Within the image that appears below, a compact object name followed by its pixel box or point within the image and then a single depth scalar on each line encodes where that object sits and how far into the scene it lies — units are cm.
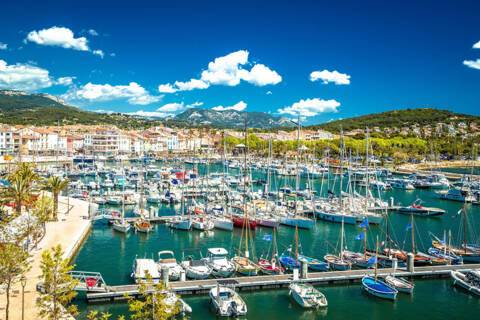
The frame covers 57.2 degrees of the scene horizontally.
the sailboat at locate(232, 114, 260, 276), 2802
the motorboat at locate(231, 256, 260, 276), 2800
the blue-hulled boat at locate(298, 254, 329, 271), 2956
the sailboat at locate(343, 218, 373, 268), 2992
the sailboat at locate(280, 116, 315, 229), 4309
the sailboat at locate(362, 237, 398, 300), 2509
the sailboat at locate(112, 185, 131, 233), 4003
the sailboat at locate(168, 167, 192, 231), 4106
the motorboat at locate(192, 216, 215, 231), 4088
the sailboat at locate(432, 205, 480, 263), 3177
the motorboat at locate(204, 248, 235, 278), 2759
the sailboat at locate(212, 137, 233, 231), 4100
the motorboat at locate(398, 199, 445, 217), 5122
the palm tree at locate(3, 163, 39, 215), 3228
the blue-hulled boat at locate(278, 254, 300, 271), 2945
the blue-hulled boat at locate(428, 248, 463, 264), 3119
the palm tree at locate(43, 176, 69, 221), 3831
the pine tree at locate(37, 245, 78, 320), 1448
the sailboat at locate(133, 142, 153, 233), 4025
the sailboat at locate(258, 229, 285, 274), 2814
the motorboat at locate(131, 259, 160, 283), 2570
